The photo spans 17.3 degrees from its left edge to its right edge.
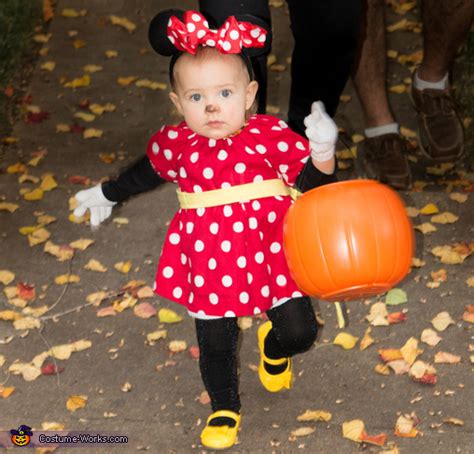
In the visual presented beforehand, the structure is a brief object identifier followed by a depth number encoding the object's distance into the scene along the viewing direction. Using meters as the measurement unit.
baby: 5.70
